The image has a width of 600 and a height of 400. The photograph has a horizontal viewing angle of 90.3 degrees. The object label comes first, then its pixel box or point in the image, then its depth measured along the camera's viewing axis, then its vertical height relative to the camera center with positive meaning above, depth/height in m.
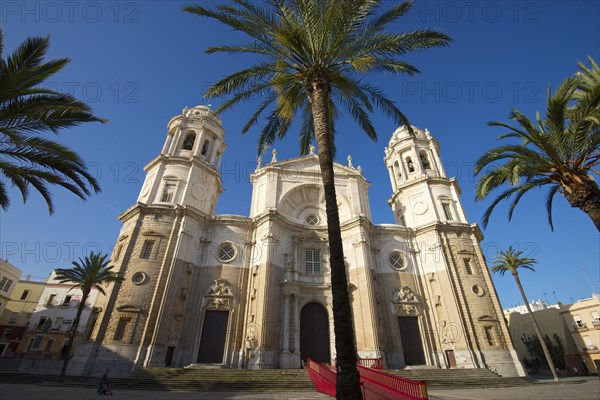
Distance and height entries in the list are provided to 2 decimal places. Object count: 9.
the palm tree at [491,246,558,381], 25.34 +8.20
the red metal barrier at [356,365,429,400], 8.30 -0.33
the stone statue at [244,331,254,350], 19.52 +1.73
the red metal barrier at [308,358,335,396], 12.95 -0.21
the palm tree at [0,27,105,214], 7.99 +6.38
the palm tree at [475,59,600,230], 9.46 +6.99
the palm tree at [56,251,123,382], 18.56 +5.29
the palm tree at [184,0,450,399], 9.78 +10.21
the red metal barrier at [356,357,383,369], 16.96 +0.53
